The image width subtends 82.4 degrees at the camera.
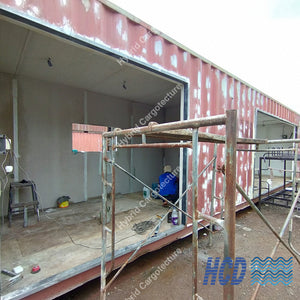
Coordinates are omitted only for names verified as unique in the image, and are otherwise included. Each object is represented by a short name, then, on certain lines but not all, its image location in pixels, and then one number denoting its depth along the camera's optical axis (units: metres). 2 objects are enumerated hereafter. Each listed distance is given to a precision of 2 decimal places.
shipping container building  1.75
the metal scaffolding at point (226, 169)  0.77
